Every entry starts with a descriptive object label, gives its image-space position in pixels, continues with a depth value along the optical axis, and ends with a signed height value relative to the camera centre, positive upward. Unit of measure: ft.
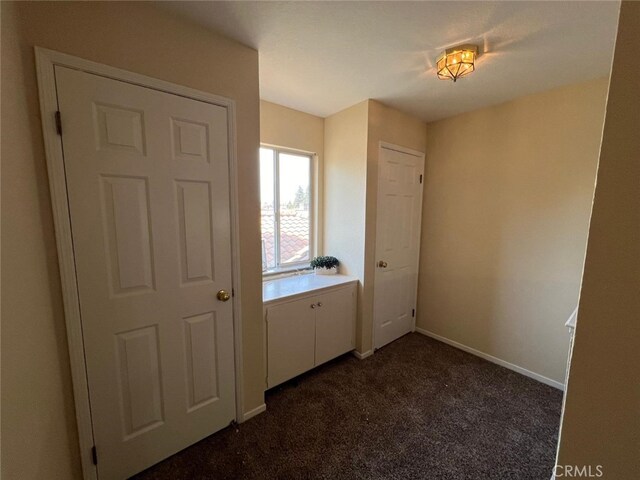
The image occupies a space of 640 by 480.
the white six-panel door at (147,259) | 3.69 -0.83
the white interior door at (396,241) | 8.02 -1.01
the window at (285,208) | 7.93 +0.07
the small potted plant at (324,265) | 8.21 -1.76
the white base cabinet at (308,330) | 6.25 -3.24
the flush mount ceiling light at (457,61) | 4.82 +2.98
